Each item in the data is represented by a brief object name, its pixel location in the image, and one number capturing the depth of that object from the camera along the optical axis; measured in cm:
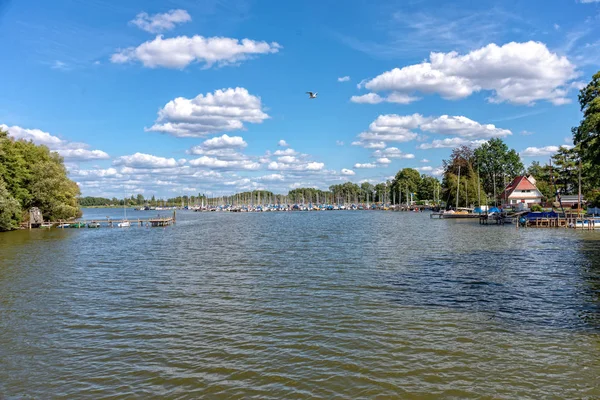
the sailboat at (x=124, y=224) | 7989
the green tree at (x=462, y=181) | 11200
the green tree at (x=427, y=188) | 18318
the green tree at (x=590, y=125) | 3625
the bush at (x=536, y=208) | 8509
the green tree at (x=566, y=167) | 9531
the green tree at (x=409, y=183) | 19500
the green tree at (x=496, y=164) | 12838
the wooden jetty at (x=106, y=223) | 7452
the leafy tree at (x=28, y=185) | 6138
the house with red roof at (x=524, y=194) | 11200
